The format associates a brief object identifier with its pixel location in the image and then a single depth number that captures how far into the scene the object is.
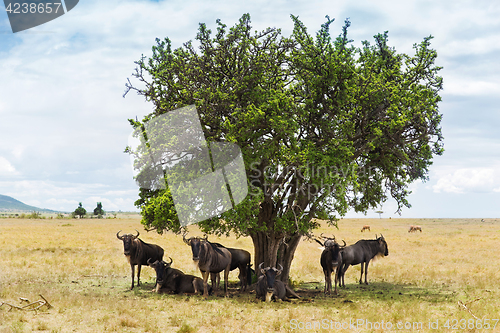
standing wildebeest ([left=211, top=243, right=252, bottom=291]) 19.73
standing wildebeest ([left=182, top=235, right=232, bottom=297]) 17.08
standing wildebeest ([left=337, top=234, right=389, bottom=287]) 22.00
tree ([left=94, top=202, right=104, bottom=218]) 147.60
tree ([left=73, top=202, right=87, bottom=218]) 136.12
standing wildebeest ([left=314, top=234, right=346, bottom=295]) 19.16
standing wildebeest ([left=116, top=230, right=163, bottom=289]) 19.75
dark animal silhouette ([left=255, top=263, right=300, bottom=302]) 16.83
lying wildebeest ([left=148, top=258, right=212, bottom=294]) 18.67
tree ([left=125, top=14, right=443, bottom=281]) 17.52
